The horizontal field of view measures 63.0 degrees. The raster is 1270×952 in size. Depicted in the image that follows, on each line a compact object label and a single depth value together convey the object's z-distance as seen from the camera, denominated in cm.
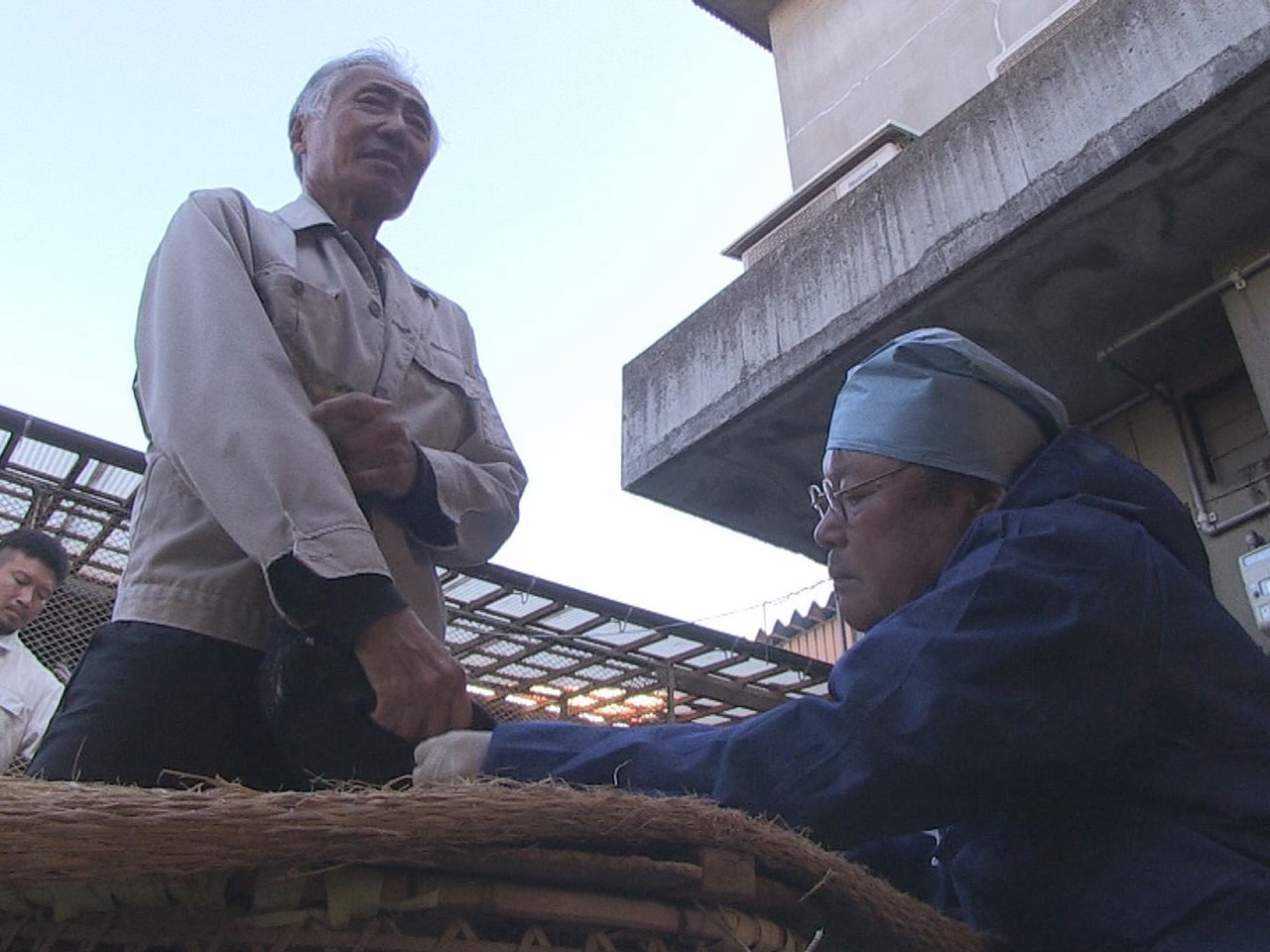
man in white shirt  361
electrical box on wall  335
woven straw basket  63
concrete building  312
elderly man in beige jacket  113
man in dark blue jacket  88
